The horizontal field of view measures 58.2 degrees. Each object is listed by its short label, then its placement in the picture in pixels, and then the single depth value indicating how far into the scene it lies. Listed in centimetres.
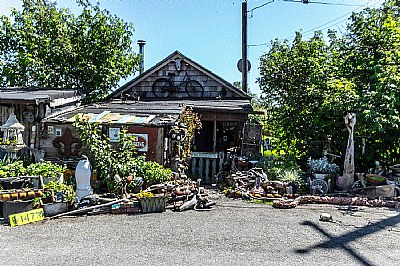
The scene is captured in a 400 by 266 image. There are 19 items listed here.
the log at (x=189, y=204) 746
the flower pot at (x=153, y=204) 723
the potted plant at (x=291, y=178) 915
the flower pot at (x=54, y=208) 677
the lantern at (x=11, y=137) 852
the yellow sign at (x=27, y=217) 626
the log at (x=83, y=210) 675
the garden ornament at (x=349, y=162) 970
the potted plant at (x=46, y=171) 791
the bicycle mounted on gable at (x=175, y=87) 1603
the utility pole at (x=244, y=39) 1575
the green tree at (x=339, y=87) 1030
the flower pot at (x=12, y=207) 654
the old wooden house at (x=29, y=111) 961
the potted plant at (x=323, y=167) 987
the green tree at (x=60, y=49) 1705
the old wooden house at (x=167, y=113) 975
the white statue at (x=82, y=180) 754
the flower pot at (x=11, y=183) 719
